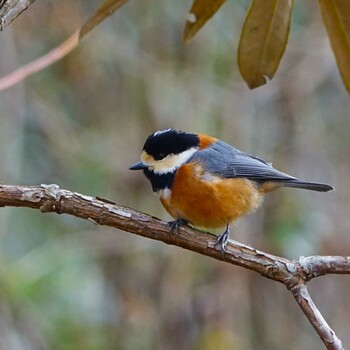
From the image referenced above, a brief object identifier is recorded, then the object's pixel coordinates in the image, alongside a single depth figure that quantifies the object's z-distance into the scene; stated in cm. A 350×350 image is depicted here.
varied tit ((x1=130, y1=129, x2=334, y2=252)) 485
